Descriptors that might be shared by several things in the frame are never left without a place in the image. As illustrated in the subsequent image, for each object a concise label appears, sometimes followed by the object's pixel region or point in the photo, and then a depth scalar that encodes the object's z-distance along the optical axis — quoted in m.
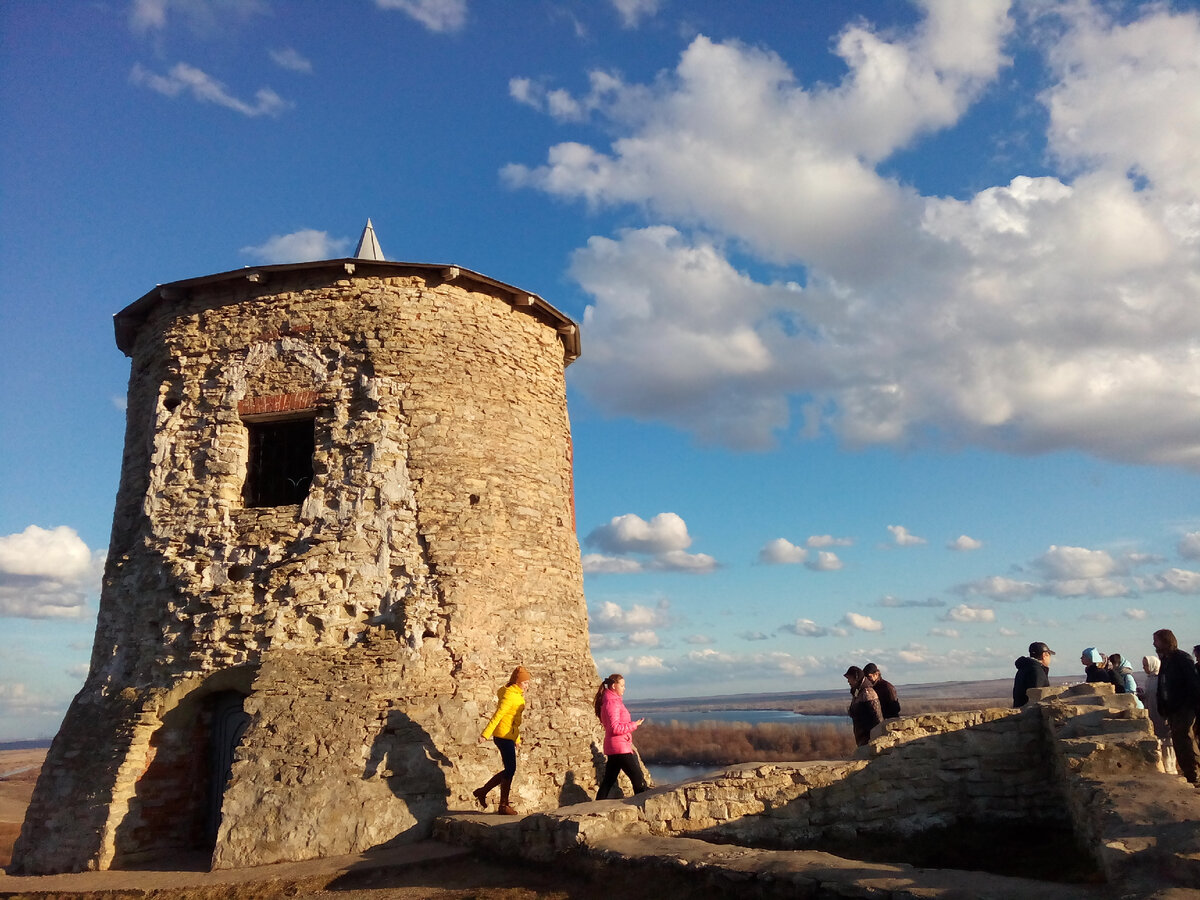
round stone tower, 7.98
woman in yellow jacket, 7.64
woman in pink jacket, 7.75
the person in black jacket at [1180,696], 6.96
